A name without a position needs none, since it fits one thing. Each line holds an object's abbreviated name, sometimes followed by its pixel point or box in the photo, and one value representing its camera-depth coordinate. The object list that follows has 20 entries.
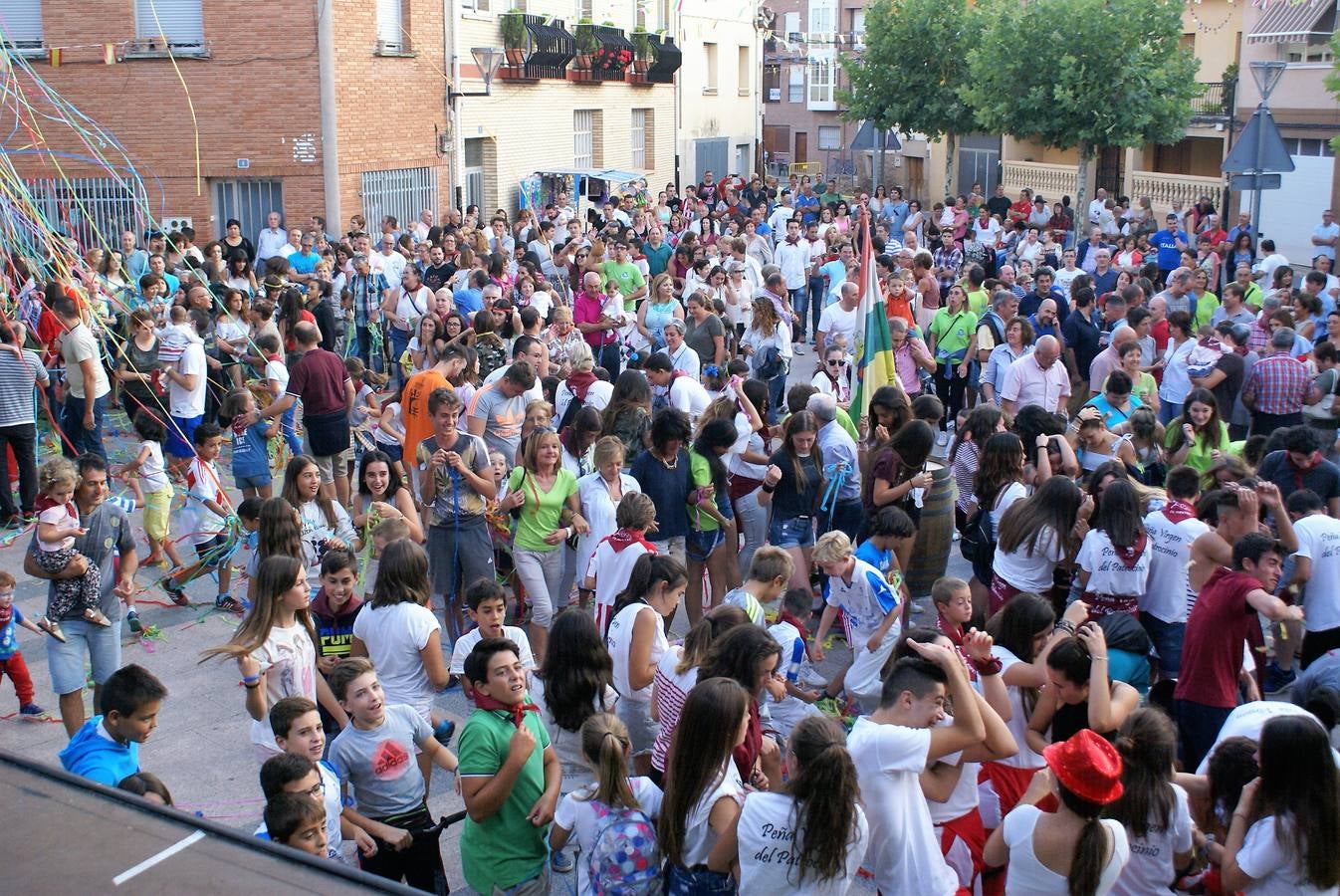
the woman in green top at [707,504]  7.57
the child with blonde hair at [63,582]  6.37
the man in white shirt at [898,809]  4.05
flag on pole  10.05
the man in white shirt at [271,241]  17.92
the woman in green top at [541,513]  7.09
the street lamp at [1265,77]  13.40
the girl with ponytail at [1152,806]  4.18
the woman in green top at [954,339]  11.75
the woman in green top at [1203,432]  8.09
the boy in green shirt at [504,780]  4.38
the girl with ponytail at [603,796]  4.18
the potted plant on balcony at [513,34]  25.02
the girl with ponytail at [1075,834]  3.81
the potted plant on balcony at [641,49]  31.94
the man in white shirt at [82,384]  9.75
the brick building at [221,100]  18.70
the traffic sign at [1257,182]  12.43
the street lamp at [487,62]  22.91
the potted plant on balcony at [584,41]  28.66
